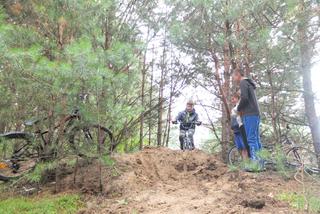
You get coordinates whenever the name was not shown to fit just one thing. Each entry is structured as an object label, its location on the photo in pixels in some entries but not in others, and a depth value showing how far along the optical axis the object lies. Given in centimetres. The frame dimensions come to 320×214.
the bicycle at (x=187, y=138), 927
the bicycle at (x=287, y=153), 486
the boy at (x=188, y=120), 922
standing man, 637
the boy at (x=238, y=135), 695
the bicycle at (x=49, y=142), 600
